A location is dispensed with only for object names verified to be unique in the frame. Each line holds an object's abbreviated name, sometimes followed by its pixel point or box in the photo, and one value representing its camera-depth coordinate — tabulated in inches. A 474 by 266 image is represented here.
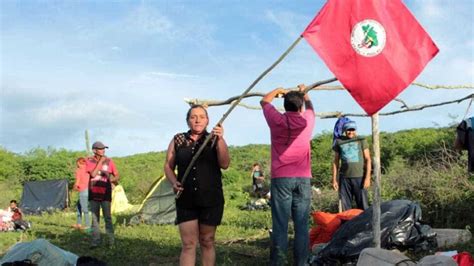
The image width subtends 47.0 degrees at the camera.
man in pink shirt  193.5
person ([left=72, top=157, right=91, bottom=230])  404.5
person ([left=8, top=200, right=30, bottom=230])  472.4
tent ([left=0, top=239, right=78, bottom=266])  207.9
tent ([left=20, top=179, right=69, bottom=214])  785.9
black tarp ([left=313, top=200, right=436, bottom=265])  212.4
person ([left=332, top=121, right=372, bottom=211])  279.6
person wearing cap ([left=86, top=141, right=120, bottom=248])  317.1
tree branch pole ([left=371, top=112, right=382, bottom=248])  180.7
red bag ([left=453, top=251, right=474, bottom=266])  167.2
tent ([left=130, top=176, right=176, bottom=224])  463.5
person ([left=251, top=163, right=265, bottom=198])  708.7
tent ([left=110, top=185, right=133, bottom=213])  636.1
